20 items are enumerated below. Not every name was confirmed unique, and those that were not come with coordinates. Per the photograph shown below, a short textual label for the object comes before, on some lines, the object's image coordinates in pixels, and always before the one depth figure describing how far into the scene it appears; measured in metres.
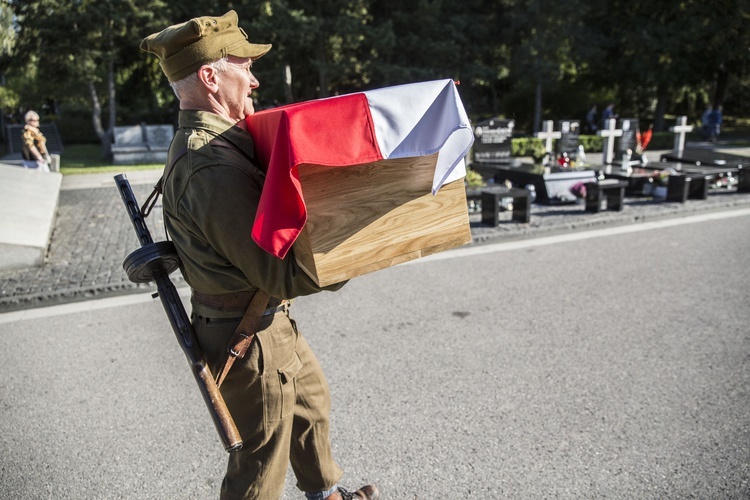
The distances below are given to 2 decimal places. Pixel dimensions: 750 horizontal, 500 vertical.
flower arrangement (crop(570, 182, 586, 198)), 10.59
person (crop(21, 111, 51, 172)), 11.61
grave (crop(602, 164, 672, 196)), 11.27
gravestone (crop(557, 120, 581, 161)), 12.63
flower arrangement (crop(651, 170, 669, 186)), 11.24
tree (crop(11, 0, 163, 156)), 18.77
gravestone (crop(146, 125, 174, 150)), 19.42
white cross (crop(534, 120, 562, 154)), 12.63
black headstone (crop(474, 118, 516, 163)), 12.69
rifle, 1.86
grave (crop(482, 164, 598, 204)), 10.67
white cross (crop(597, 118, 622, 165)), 13.20
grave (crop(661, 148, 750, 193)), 11.63
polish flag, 1.60
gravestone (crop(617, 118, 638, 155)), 13.33
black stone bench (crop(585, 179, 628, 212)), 9.60
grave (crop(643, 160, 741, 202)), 10.47
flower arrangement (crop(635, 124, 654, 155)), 13.56
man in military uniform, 1.76
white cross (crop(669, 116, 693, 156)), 14.73
